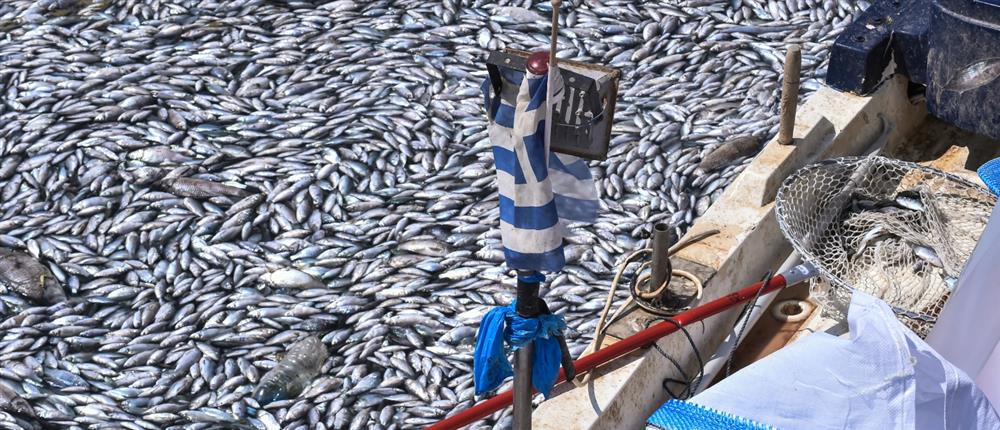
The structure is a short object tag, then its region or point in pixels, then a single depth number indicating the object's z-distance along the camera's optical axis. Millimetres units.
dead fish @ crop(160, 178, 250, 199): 6922
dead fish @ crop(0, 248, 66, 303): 6168
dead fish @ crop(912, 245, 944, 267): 5793
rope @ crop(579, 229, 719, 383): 5074
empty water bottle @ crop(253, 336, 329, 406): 5453
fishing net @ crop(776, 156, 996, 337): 5684
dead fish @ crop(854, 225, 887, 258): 6062
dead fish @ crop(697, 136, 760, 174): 7074
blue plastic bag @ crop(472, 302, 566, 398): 3533
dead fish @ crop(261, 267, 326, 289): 6188
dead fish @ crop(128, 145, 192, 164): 7281
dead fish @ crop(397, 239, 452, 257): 6418
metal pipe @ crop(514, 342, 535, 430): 3611
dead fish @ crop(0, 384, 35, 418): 5379
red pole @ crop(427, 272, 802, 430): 4723
